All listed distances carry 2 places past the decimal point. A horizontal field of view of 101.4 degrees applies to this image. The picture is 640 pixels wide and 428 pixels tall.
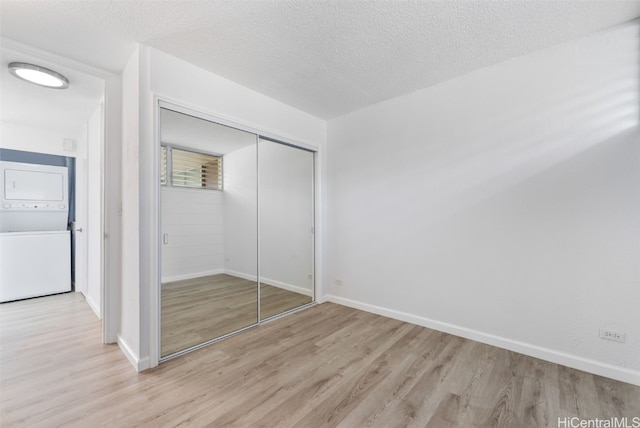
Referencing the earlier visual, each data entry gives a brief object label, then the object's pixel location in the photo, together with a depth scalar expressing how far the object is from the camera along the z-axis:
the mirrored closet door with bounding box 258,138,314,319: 3.65
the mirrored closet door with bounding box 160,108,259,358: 2.53
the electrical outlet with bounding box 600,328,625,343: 1.96
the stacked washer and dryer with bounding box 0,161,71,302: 3.61
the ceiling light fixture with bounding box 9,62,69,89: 2.26
